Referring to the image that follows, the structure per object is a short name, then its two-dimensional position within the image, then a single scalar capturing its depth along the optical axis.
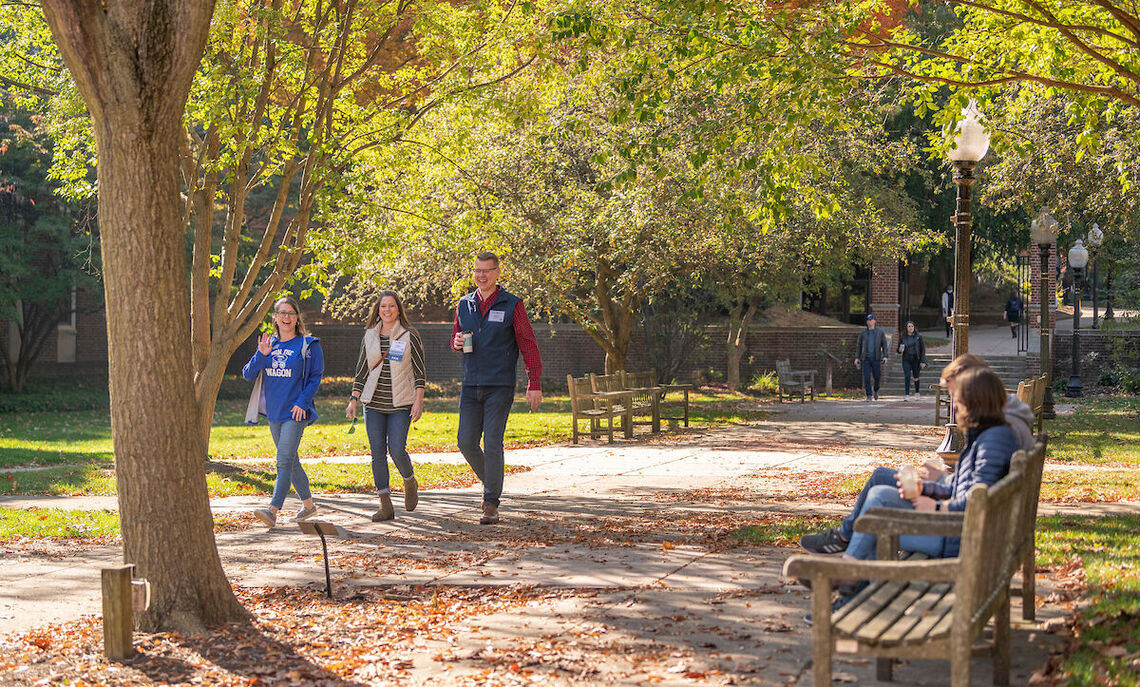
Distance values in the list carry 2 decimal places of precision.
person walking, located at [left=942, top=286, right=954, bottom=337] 37.56
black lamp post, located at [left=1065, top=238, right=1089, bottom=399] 25.78
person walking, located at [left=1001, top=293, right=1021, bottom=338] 36.47
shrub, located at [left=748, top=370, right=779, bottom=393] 29.45
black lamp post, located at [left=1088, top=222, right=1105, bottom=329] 25.52
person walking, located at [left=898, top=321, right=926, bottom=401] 26.31
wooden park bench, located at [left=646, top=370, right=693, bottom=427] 19.55
